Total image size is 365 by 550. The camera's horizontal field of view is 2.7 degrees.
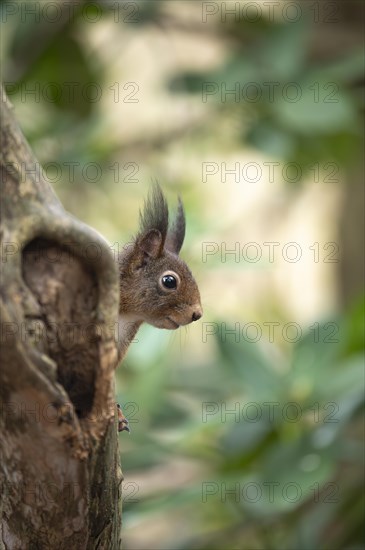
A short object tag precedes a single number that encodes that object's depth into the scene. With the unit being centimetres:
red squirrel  464
